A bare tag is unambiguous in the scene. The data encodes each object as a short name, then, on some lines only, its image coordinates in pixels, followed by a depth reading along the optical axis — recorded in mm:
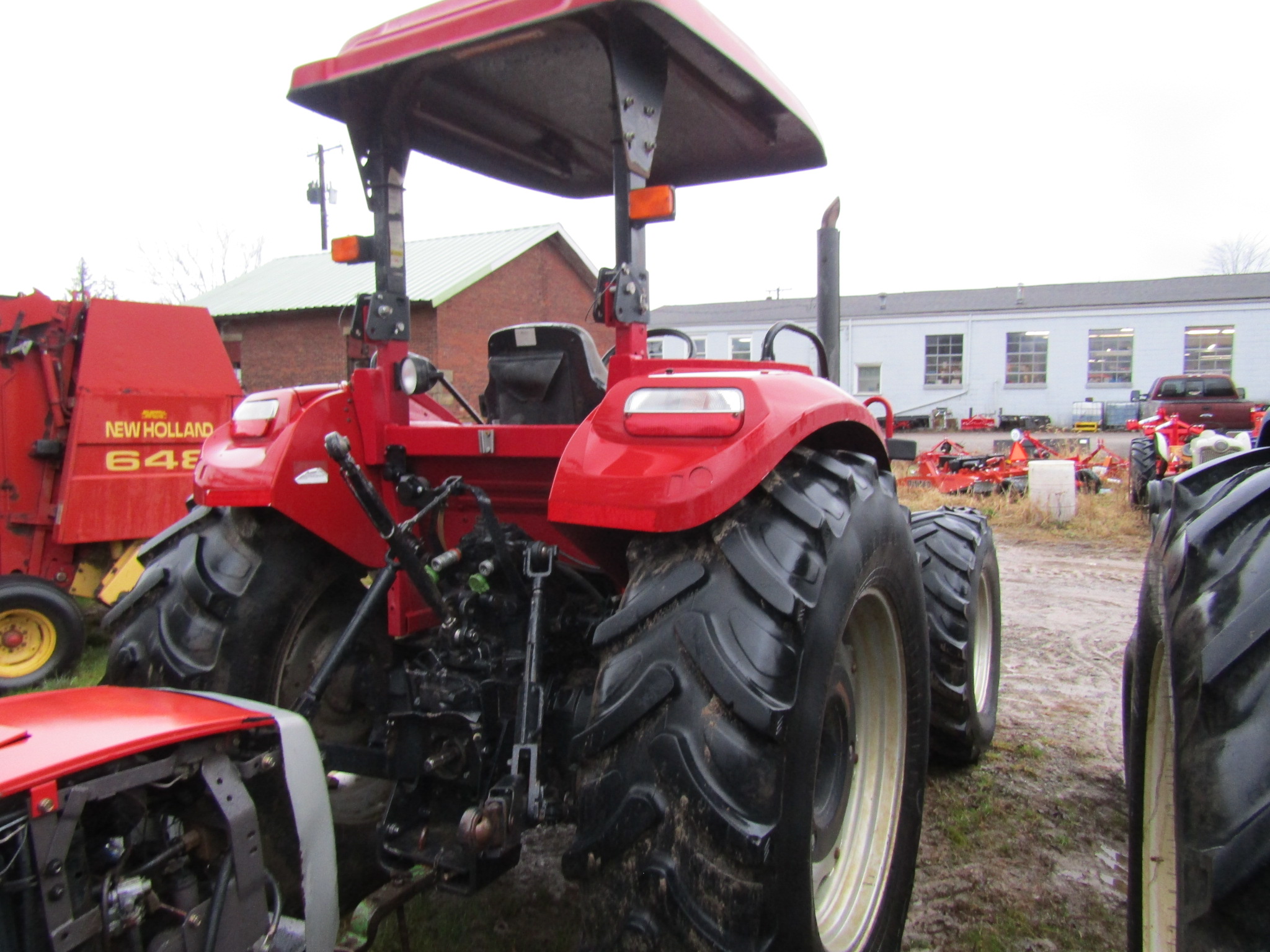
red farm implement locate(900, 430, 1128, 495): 11211
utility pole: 21188
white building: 30219
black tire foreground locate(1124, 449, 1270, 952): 1113
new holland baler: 5434
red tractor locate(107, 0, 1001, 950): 1568
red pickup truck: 17875
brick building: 19781
